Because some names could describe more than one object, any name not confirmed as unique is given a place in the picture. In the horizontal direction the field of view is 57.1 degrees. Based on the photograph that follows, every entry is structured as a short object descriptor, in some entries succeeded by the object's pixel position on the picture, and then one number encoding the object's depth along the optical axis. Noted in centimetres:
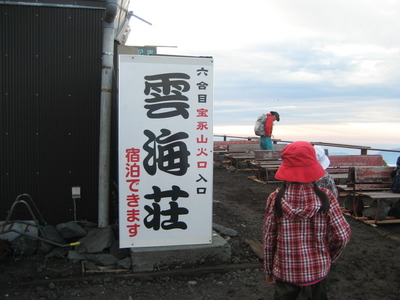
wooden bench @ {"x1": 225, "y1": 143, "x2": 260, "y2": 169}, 1407
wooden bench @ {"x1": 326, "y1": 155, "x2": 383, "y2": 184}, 948
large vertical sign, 455
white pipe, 516
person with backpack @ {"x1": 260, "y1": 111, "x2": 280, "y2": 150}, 1173
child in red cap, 262
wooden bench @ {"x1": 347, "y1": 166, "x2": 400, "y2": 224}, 684
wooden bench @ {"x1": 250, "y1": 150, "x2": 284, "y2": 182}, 1135
